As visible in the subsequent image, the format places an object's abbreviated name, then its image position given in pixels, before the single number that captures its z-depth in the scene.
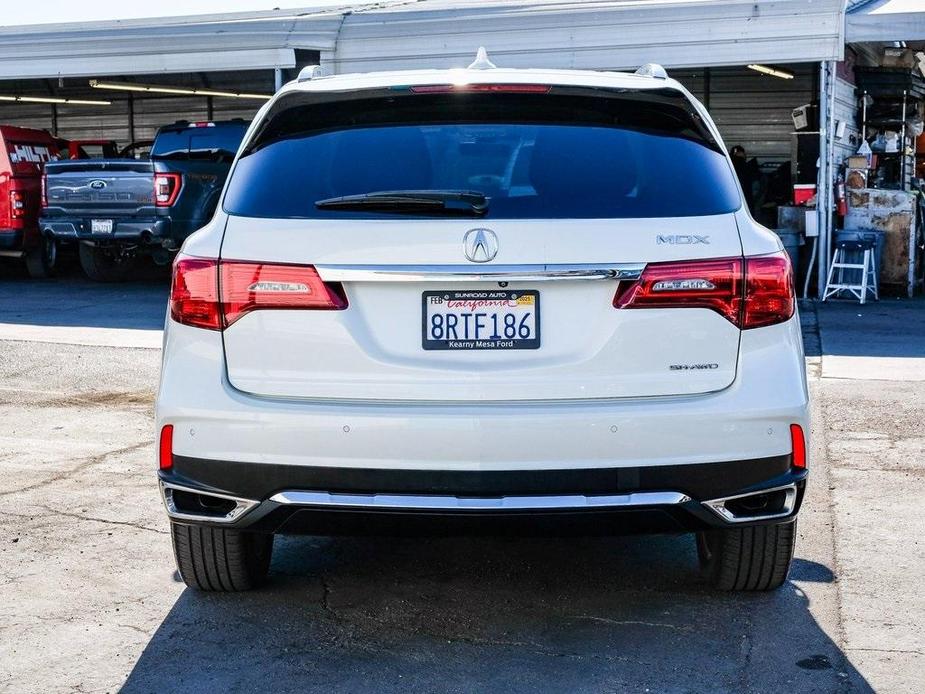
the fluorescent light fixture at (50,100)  30.36
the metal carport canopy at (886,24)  14.87
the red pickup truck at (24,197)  18.12
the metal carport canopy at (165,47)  17.50
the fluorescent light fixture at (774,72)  23.91
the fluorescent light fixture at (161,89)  26.63
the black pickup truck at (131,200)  16.28
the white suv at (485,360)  3.90
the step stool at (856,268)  15.09
